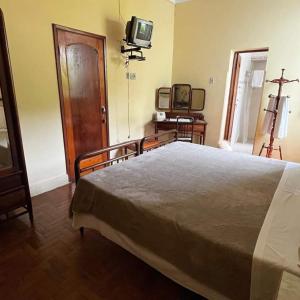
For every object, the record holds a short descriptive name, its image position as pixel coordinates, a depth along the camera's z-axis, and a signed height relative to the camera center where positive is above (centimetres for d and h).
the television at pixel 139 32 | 304 +80
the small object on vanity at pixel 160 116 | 414 -48
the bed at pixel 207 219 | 96 -69
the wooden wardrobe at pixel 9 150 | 171 -52
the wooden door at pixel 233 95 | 417 -8
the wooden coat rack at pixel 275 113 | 316 -31
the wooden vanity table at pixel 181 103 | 418 -25
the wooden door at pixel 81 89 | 268 +0
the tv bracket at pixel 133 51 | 329 +57
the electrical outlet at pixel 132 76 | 358 +22
